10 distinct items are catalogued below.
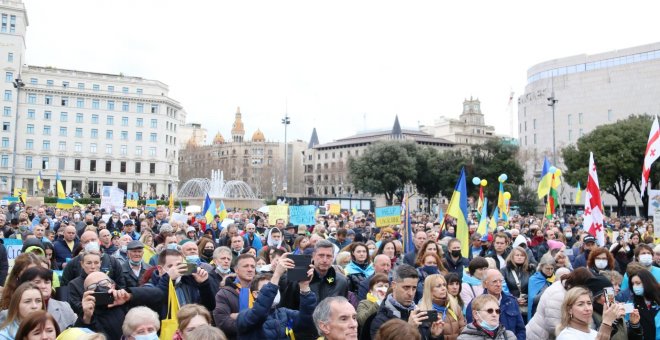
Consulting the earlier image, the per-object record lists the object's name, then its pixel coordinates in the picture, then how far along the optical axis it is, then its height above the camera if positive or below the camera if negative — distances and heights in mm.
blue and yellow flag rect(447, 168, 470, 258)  11430 -93
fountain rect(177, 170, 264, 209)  48062 +1072
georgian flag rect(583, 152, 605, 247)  13070 -82
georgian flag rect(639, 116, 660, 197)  15391 +1603
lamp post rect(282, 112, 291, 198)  52484 +7794
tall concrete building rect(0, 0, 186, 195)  84500 +12065
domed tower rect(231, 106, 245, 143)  172375 +21835
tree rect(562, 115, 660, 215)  46312 +4391
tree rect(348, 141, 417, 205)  60094 +3926
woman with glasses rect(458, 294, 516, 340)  4988 -1006
